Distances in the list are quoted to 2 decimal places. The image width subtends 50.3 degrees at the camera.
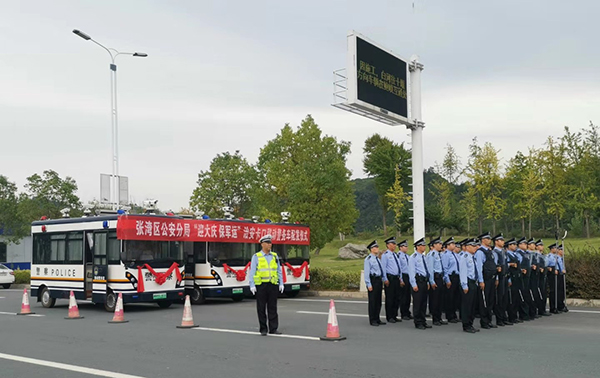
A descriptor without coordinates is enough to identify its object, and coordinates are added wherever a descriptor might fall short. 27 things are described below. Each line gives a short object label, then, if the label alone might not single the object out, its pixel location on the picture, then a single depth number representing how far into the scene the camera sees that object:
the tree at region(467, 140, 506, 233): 46.22
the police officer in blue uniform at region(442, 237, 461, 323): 13.55
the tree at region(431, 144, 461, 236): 54.75
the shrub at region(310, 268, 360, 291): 22.19
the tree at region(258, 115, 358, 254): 40.78
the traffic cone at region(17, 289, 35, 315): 17.51
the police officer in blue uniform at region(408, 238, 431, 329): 12.70
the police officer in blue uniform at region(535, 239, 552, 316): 14.68
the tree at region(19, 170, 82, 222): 39.50
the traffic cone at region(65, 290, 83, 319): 15.95
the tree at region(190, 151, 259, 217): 49.28
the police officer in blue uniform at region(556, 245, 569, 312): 15.49
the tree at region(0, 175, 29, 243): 42.84
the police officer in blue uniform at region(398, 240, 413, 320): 14.30
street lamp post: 25.22
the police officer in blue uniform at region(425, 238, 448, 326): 13.35
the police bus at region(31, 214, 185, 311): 16.97
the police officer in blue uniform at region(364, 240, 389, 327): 13.19
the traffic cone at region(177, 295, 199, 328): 13.45
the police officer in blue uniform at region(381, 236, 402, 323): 13.90
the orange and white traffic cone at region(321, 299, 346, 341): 10.99
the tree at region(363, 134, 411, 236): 66.25
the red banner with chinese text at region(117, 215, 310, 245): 17.03
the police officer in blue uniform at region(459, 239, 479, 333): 11.98
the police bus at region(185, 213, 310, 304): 19.25
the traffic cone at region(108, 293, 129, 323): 14.90
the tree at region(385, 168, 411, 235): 53.06
